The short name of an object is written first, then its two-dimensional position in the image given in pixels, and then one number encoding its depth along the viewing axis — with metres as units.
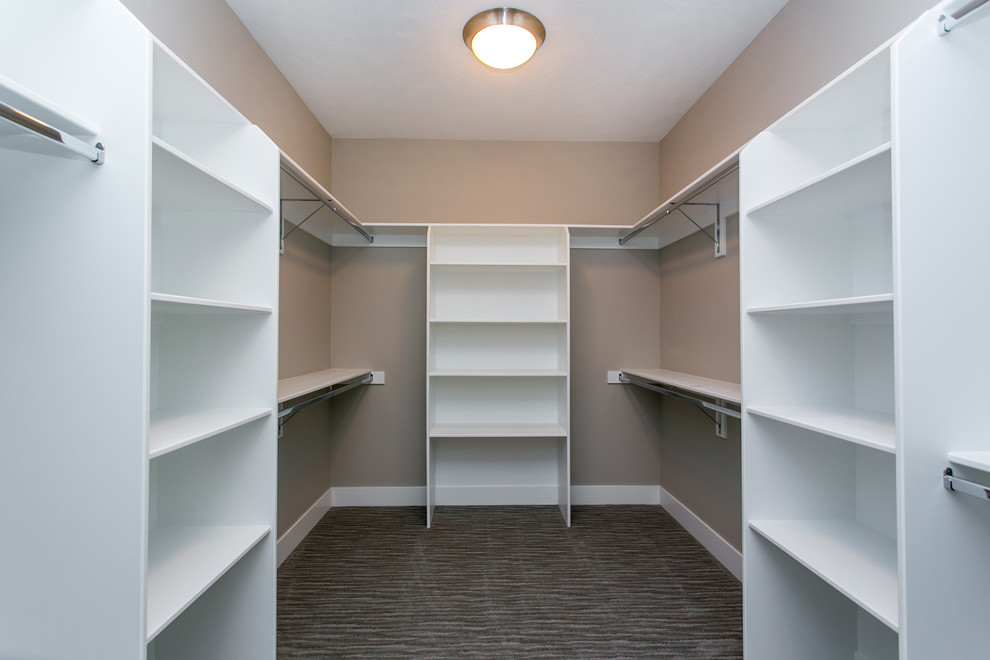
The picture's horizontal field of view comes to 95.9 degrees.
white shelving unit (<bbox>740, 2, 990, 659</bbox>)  0.93
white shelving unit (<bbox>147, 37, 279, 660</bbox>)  1.42
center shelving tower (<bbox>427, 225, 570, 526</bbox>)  2.95
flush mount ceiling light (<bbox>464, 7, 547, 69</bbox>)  1.79
